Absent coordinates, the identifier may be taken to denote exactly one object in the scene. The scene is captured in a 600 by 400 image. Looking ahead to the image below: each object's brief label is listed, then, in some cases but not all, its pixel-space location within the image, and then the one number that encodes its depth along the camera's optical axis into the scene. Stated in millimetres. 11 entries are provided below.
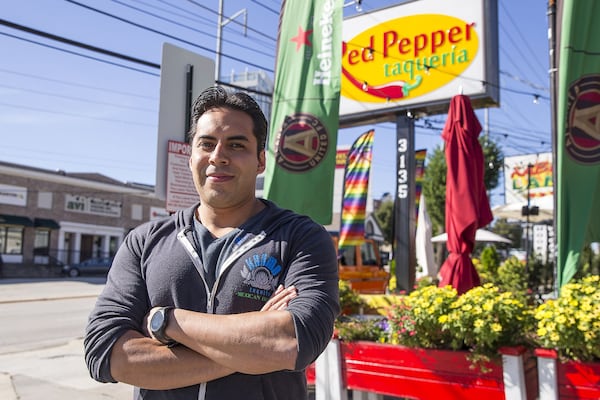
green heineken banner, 6957
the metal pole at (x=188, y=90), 5262
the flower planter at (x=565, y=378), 3820
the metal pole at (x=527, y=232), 16708
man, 1787
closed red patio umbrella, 6699
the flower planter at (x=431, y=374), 4016
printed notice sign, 4969
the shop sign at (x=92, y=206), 40656
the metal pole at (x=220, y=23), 22525
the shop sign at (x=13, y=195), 35378
